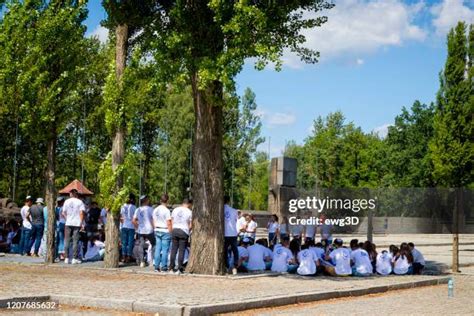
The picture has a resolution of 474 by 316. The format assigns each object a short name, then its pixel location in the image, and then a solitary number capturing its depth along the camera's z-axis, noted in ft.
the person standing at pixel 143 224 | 64.95
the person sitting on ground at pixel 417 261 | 69.92
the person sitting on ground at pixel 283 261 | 63.05
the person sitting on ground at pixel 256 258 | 63.00
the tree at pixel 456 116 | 82.74
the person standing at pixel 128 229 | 67.41
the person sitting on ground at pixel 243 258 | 62.48
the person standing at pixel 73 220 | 65.36
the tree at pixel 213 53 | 53.47
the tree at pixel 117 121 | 63.05
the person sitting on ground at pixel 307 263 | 61.67
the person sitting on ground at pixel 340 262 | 62.95
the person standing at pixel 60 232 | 70.64
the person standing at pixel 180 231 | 59.21
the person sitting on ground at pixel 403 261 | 68.28
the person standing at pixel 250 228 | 83.56
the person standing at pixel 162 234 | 60.23
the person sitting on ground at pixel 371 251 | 67.97
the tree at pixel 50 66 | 66.28
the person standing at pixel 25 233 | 75.77
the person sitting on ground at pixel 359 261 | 64.75
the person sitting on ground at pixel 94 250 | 71.97
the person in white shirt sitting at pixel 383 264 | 67.51
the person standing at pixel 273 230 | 83.05
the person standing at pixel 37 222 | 74.43
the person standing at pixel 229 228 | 60.18
